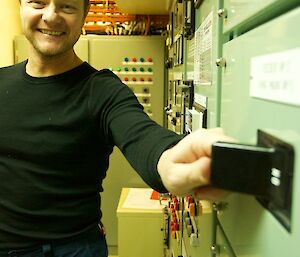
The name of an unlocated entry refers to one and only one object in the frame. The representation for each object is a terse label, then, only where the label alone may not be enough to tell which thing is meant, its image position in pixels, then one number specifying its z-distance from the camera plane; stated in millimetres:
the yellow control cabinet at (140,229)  2871
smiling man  1198
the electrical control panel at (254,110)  468
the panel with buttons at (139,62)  3396
